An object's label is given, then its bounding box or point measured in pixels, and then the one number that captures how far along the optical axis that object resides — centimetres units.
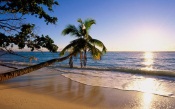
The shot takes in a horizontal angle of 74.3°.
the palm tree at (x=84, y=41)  1033
